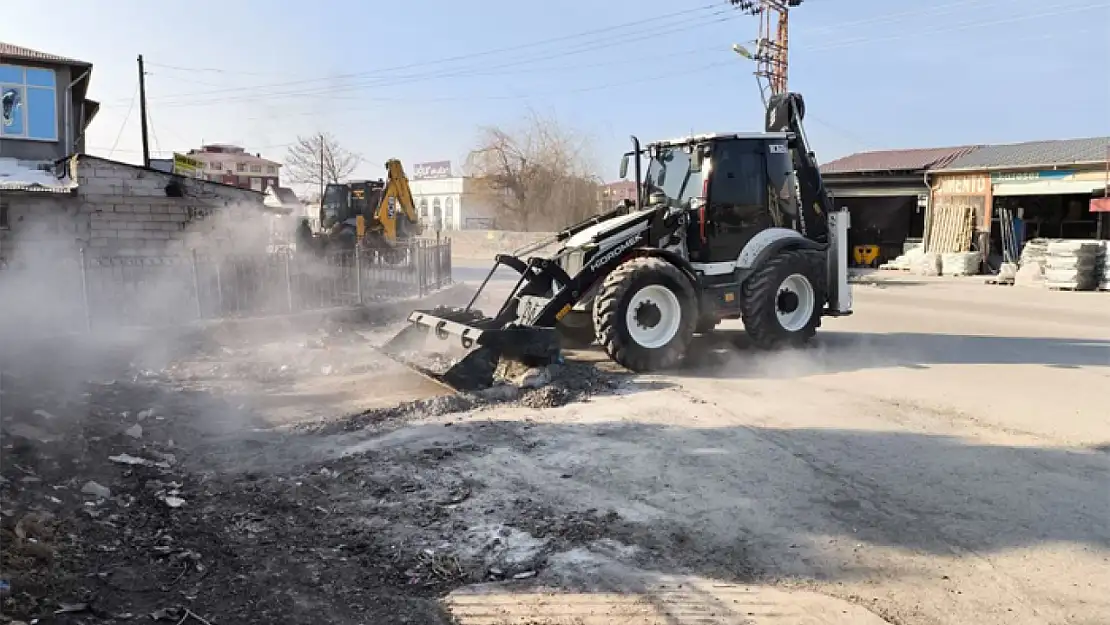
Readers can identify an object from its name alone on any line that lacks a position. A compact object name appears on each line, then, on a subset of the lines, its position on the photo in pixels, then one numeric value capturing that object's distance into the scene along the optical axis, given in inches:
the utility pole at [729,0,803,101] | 1314.0
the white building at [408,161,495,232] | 2453.2
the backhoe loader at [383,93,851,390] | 356.8
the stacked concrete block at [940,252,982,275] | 1016.9
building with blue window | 761.0
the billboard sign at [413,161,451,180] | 3319.9
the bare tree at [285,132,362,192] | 2269.9
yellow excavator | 855.7
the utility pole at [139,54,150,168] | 1265.6
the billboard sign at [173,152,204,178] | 1104.8
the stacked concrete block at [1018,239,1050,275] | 856.3
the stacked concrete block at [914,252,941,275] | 1051.3
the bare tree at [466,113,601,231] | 2062.0
